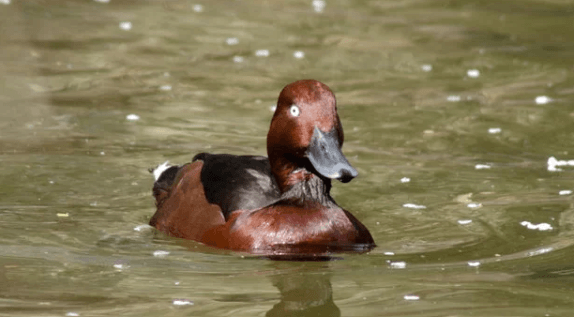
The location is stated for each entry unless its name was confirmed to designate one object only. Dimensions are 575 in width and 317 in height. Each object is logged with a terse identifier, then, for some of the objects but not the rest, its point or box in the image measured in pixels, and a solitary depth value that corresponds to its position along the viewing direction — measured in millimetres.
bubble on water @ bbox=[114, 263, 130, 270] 14242
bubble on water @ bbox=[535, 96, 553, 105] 25250
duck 14500
